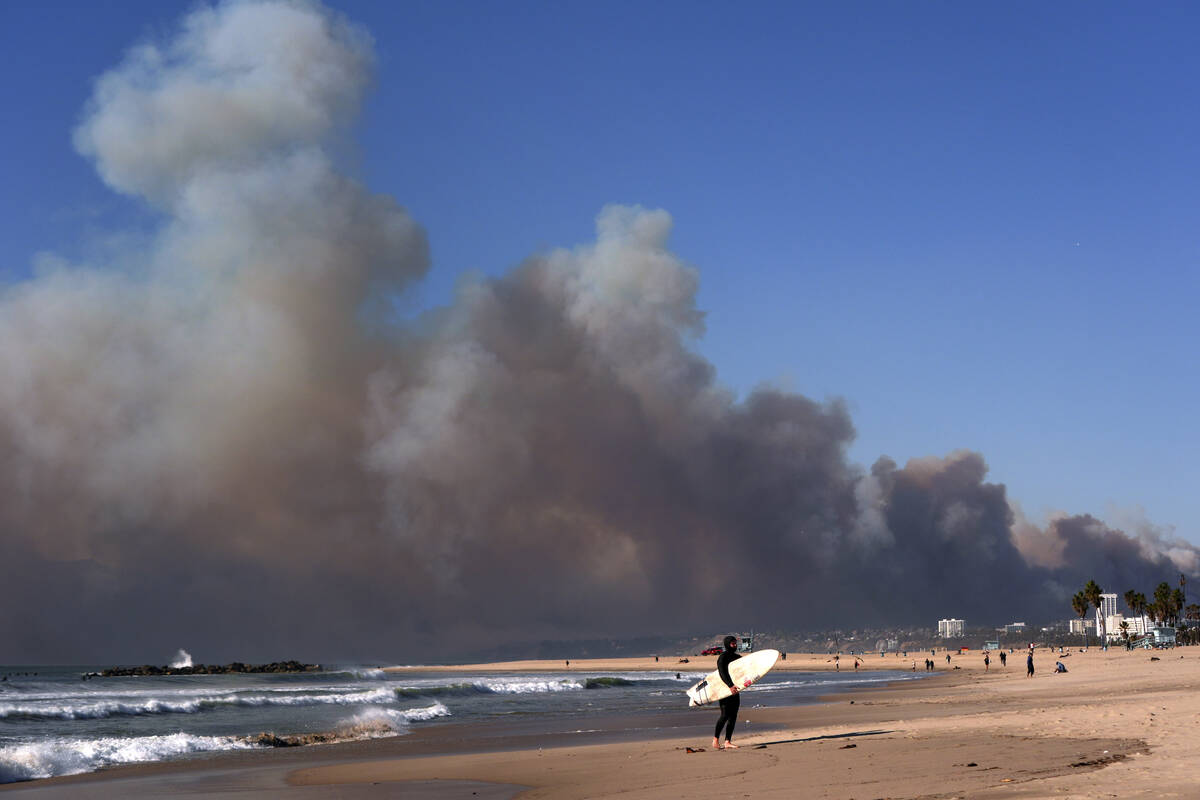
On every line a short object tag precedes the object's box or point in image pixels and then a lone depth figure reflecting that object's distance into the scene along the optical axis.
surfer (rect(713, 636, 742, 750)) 21.88
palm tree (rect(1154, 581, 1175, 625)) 184.12
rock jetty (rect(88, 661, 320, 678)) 146.12
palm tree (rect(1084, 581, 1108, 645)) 184.50
